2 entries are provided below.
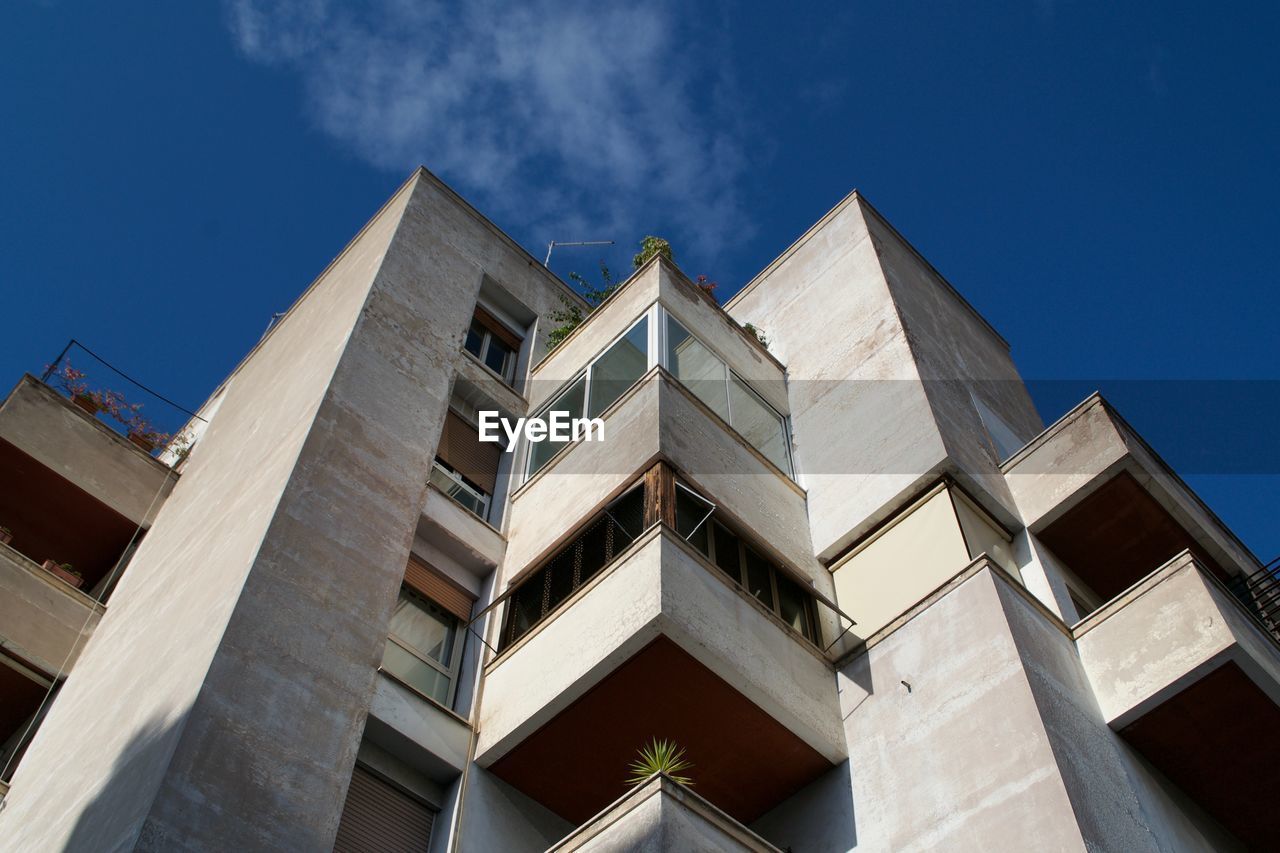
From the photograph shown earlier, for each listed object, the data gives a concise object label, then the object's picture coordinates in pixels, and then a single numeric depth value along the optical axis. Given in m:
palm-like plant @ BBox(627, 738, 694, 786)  10.08
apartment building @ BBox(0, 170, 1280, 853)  10.05
